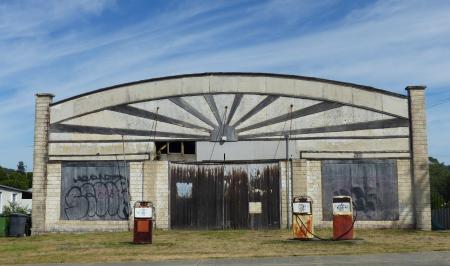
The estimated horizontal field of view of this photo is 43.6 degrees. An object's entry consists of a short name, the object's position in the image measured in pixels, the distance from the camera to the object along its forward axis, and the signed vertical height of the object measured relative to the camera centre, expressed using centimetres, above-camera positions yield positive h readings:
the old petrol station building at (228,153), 2556 +171
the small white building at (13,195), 5003 -49
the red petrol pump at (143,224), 1833 -111
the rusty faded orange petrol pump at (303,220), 1861 -101
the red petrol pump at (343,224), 1794 -111
